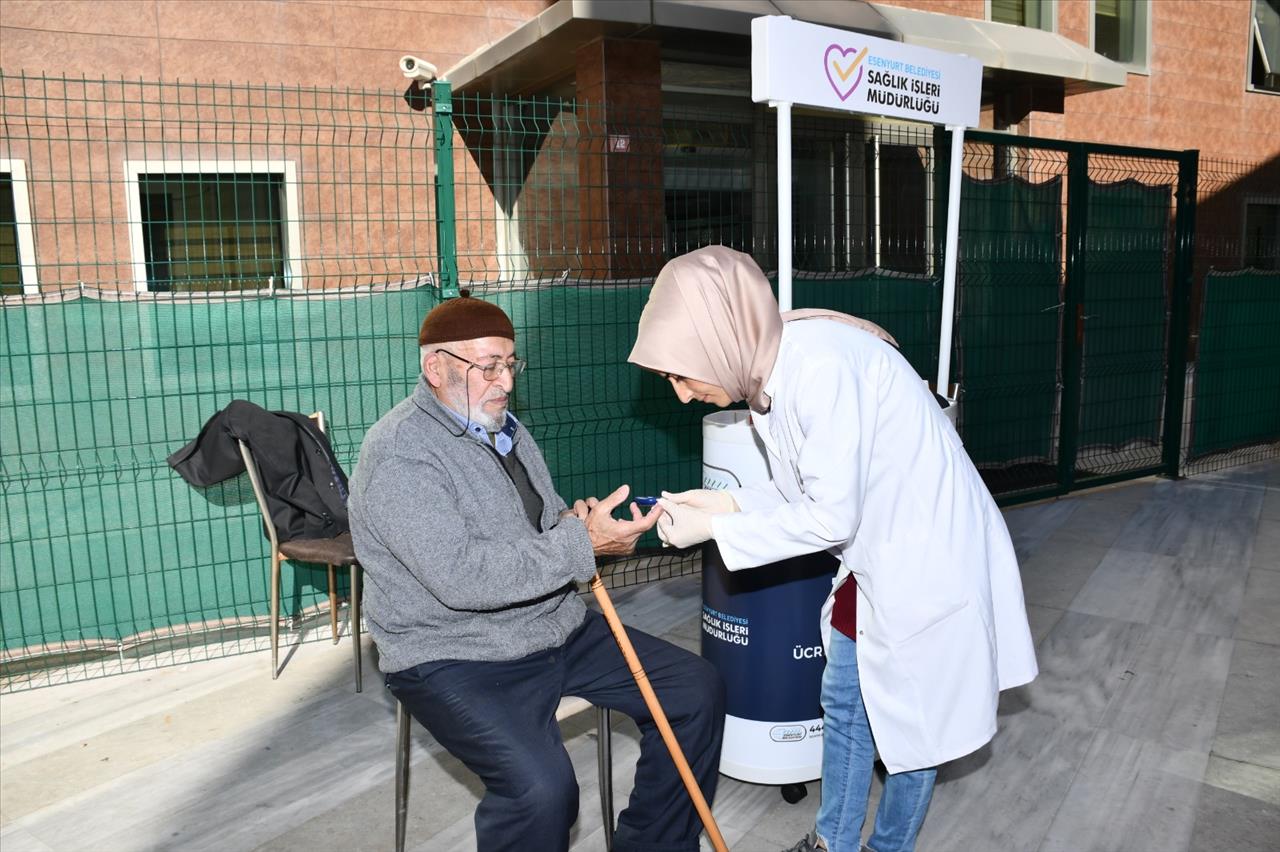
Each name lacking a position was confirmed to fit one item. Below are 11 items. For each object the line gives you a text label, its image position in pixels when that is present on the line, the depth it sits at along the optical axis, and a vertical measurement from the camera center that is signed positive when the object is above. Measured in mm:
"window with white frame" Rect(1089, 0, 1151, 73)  13383 +3172
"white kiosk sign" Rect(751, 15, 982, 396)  3111 +651
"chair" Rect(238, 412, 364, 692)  3822 -1039
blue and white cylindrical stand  2926 -1097
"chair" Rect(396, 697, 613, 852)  2537 -1281
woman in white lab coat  2111 -508
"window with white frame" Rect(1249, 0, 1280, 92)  15023 +3303
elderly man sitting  2248 -802
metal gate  6457 -321
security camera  8172 +1766
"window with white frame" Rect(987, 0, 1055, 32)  12031 +3141
